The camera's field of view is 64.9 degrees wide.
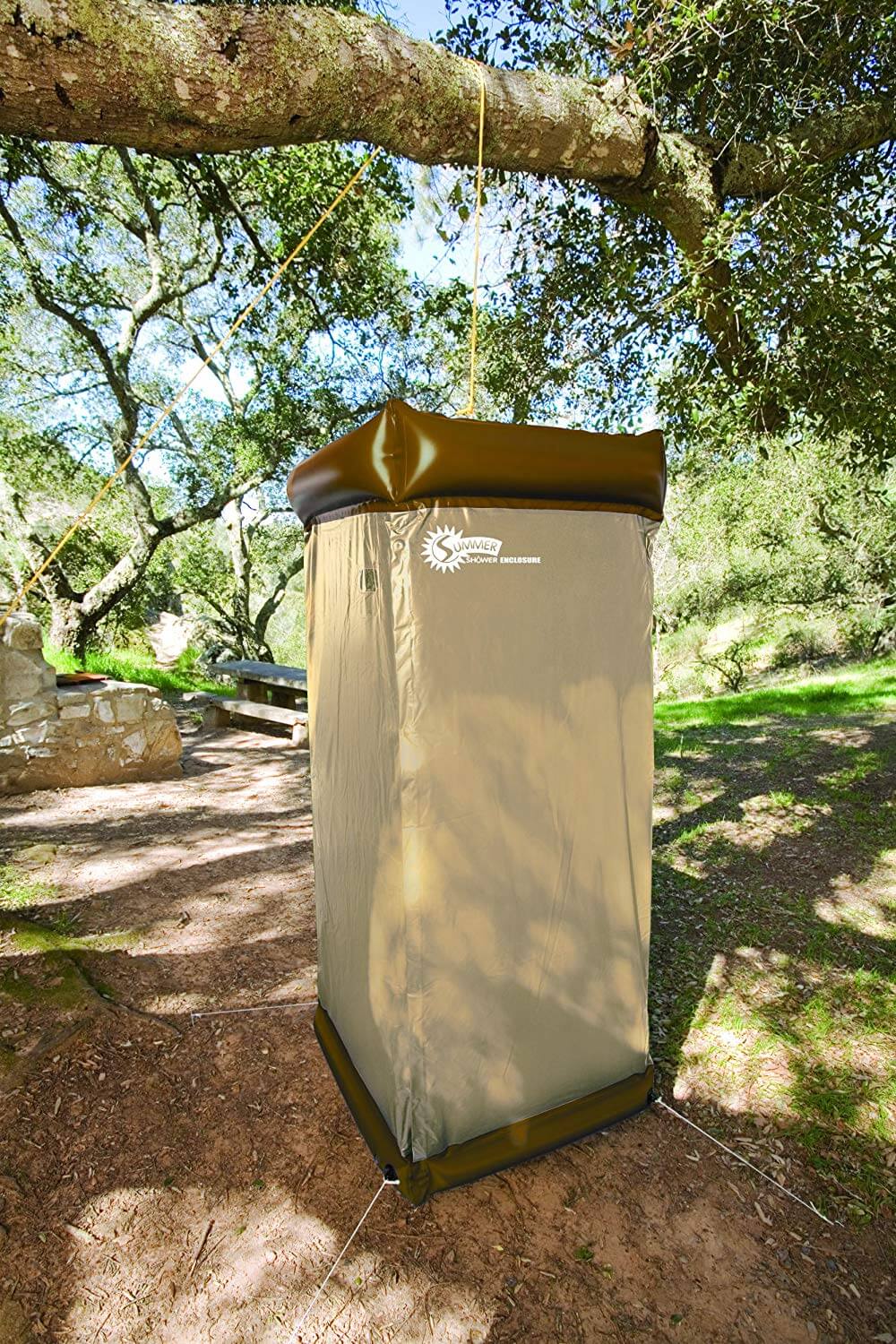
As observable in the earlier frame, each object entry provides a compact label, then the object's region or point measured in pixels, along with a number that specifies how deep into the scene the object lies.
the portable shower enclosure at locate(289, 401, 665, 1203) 1.78
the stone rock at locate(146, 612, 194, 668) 17.27
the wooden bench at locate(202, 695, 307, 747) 8.07
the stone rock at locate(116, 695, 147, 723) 6.18
